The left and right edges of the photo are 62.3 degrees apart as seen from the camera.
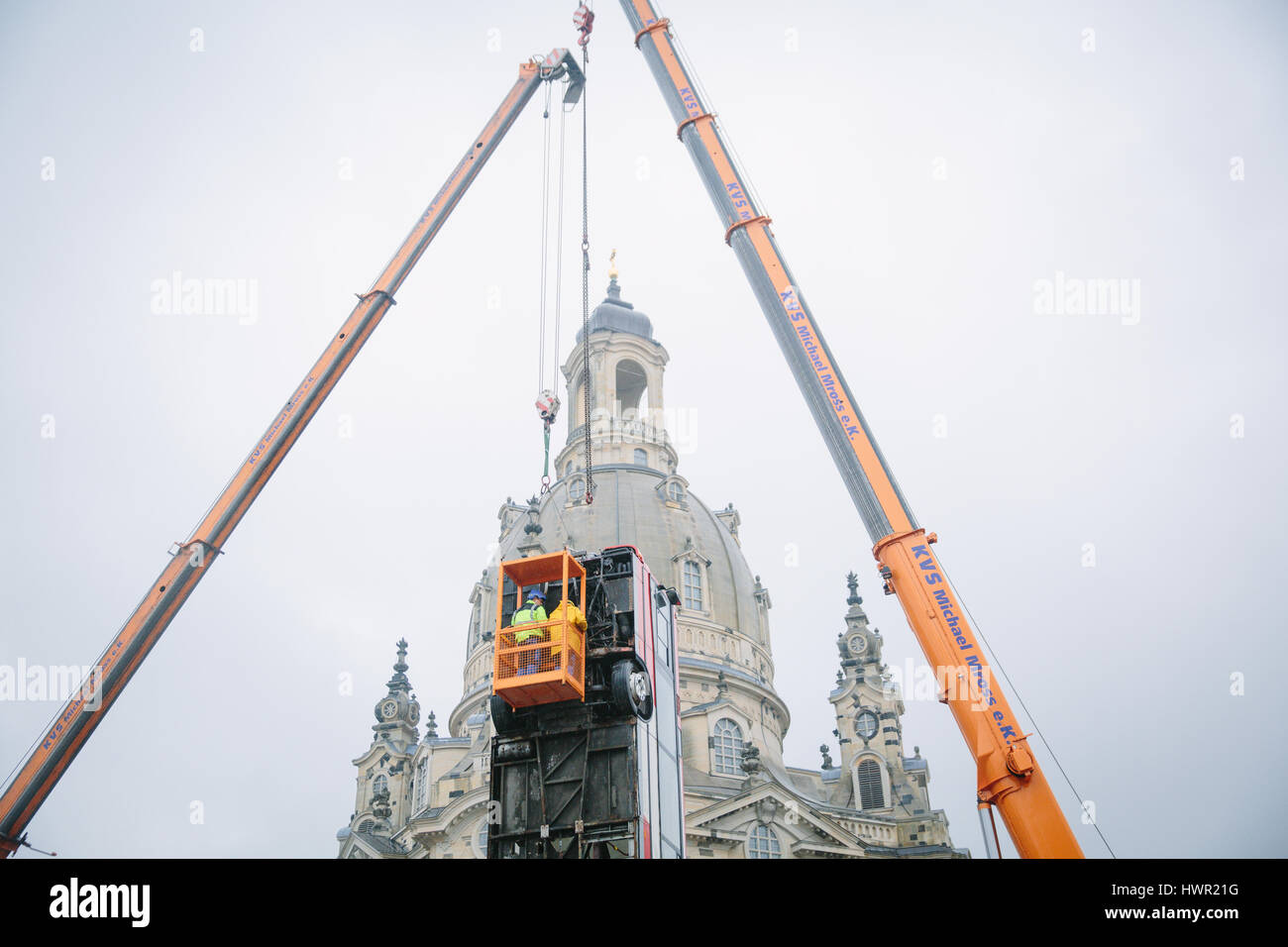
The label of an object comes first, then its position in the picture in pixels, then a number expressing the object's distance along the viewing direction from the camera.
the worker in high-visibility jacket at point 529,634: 18.03
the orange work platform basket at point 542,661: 17.72
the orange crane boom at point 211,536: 25.16
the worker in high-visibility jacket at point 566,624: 17.86
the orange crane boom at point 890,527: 18.23
